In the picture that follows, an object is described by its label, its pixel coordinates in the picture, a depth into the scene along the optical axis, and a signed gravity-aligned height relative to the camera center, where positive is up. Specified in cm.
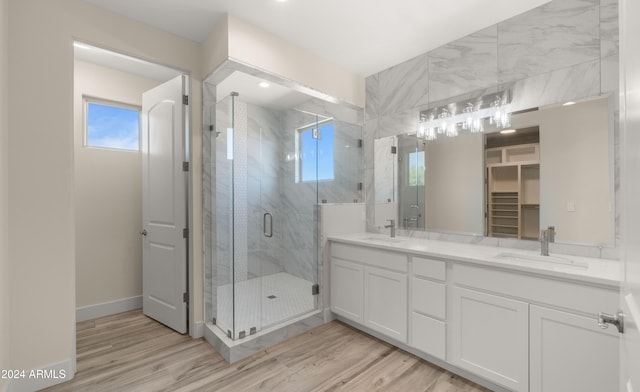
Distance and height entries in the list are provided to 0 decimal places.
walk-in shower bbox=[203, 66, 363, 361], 251 -1
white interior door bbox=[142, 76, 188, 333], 268 -9
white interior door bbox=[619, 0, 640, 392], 67 +1
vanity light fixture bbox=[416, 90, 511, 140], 237 +71
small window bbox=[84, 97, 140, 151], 311 +81
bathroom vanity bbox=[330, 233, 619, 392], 152 -75
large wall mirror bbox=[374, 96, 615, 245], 196 +14
